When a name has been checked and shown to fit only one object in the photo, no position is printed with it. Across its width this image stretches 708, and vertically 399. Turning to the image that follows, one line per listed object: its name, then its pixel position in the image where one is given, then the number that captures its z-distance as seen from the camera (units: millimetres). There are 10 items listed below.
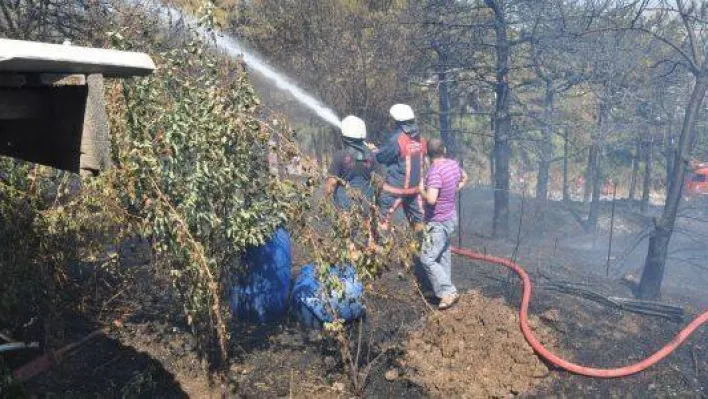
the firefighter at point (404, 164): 6797
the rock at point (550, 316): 5564
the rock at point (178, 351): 4734
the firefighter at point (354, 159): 6504
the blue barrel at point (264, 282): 4949
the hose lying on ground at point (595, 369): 4883
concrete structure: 1580
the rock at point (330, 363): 4770
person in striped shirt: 5902
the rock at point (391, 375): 4742
